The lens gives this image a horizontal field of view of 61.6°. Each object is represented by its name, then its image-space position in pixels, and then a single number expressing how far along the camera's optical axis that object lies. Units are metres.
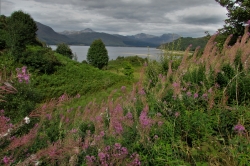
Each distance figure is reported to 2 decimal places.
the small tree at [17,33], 14.69
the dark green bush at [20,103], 5.00
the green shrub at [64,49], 29.30
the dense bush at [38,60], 14.81
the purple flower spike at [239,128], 2.13
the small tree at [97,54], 29.44
